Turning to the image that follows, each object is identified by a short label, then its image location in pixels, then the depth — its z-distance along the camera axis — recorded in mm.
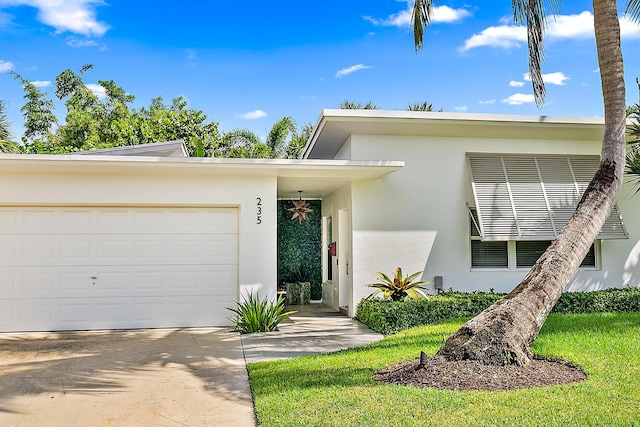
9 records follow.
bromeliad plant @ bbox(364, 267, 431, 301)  10570
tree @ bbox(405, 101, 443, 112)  26141
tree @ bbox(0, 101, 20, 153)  20938
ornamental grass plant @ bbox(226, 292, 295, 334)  10234
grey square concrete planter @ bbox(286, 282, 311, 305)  15562
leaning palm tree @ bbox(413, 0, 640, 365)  6047
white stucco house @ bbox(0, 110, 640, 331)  10703
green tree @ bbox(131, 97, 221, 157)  32144
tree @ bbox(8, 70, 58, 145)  35188
